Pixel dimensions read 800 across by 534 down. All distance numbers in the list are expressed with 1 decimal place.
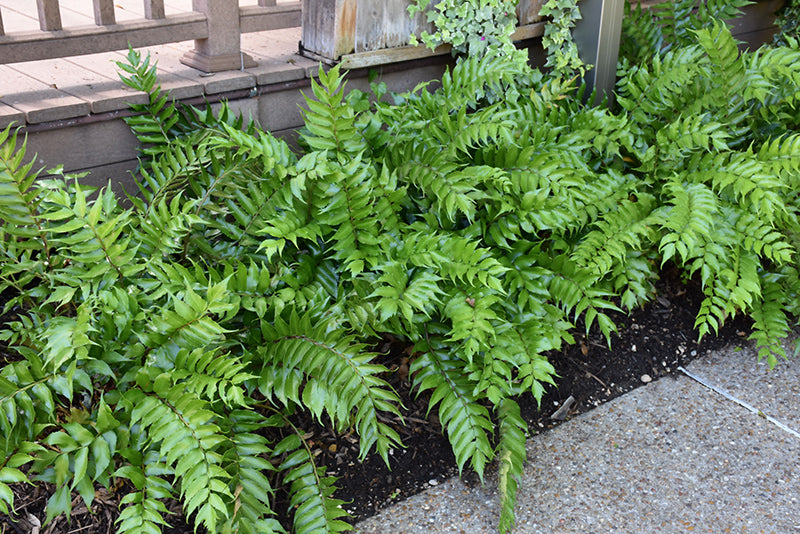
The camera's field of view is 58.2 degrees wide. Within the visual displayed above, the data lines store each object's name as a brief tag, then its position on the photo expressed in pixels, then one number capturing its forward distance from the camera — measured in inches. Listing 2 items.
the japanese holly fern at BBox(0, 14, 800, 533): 87.4
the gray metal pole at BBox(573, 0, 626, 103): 158.1
